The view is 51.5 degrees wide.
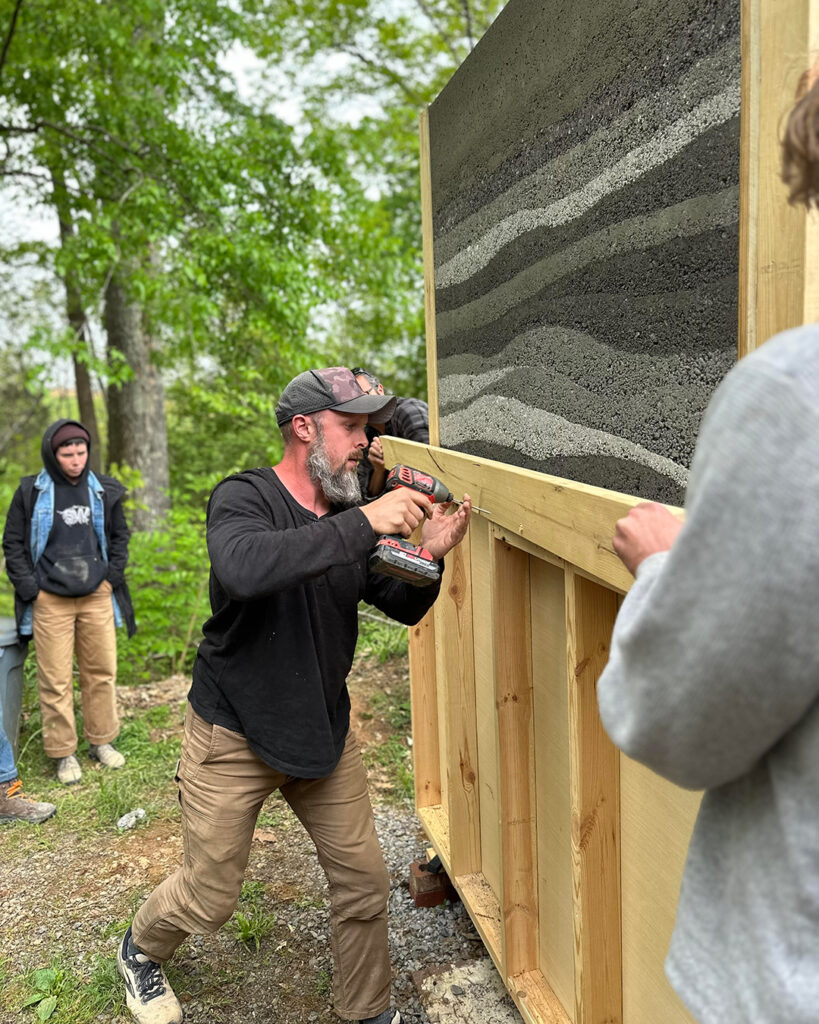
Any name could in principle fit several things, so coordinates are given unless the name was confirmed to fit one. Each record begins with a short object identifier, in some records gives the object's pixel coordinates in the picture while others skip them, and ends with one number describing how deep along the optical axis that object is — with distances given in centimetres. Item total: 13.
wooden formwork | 136
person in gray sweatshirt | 88
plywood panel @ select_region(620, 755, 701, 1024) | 190
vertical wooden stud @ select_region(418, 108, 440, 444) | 332
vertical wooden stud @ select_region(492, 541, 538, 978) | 277
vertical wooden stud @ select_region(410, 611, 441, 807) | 398
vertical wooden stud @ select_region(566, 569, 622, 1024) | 218
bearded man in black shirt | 281
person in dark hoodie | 547
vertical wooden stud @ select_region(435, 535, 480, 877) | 329
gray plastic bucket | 535
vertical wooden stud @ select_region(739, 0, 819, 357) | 128
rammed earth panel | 154
